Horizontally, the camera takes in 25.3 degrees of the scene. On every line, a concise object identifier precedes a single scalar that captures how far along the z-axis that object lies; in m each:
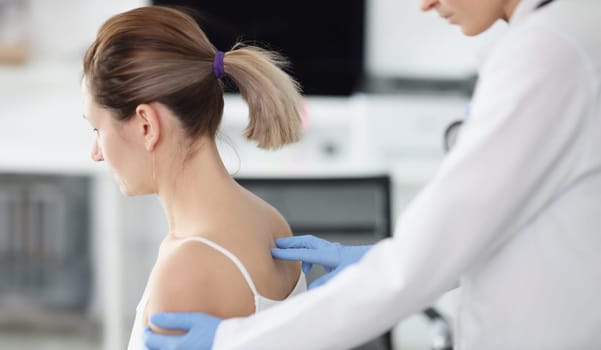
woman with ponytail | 1.50
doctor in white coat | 1.35
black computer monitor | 3.92
